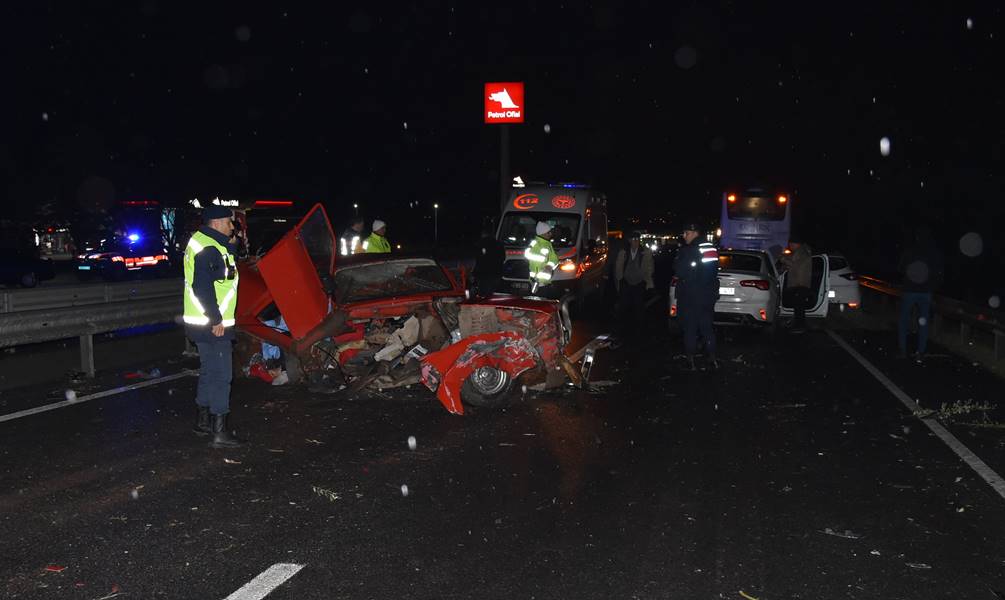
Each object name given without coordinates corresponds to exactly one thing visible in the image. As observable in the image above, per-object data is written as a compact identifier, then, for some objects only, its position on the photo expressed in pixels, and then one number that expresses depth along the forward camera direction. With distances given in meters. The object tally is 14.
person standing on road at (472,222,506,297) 12.58
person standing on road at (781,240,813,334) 15.91
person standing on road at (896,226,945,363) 11.96
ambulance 18.33
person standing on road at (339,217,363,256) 13.42
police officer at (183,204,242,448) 6.79
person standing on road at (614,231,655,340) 16.68
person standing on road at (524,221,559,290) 13.41
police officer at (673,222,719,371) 11.18
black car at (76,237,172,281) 29.28
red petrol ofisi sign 33.00
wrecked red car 8.15
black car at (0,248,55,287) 26.41
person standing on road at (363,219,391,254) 13.45
